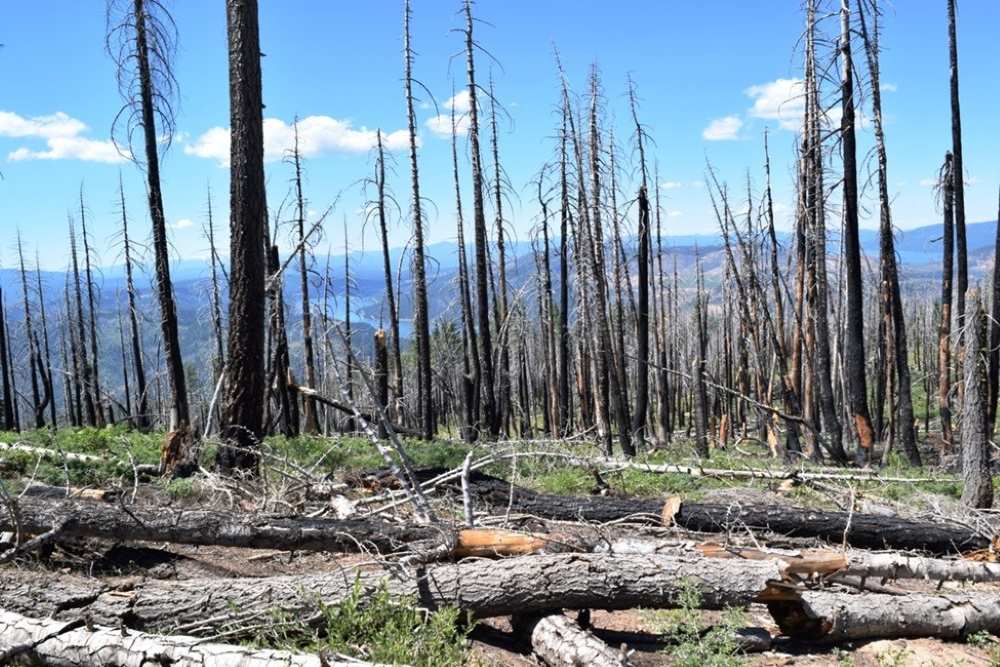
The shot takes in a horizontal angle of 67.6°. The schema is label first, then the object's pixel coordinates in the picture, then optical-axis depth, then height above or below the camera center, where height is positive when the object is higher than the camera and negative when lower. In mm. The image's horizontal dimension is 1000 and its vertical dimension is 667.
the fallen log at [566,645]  4339 -2210
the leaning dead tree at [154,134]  12906 +3002
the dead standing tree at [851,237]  12570 +449
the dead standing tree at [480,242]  16500 +997
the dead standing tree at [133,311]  20409 -222
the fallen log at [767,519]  7133 -2502
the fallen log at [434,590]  4621 -1921
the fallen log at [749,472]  10484 -2978
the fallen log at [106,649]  3990 -1911
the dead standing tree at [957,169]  14789 +1815
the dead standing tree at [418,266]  17031 +513
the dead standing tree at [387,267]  19266 +625
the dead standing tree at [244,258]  8531 +440
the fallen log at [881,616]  5152 -2486
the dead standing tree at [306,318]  19031 -665
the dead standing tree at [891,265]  14711 -78
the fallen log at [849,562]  5535 -2273
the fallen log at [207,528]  5832 -1831
